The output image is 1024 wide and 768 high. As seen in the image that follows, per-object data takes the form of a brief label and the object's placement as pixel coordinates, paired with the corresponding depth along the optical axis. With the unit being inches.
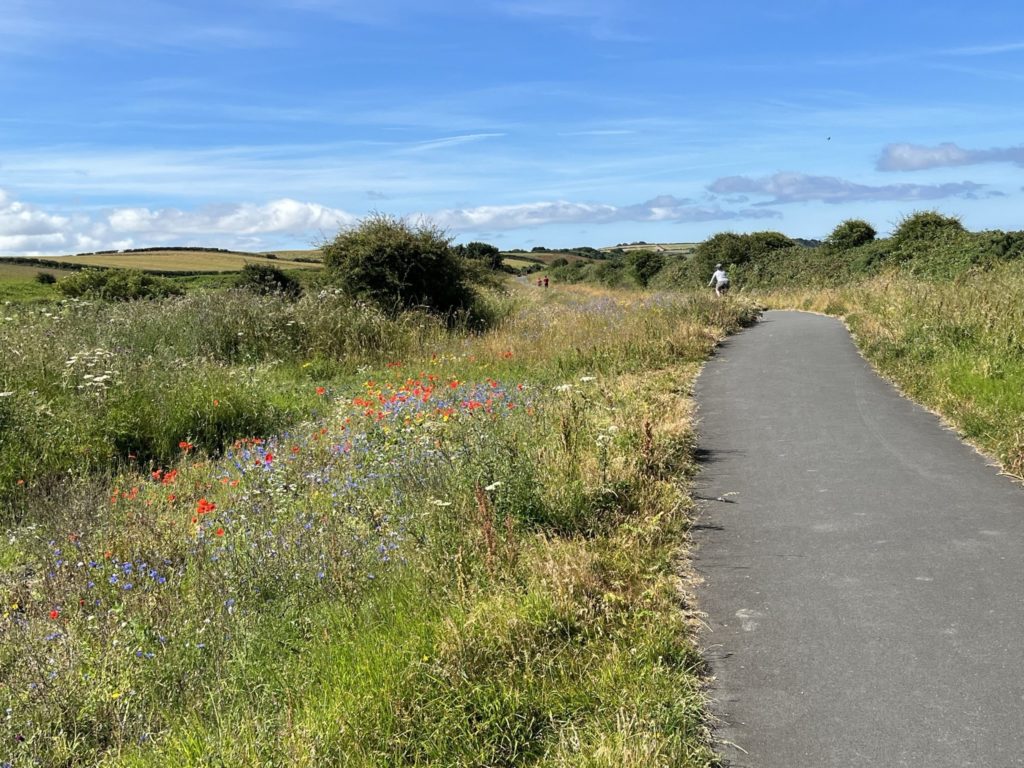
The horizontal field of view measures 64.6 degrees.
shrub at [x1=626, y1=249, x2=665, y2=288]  2102.6
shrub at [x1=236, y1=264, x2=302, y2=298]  769.6
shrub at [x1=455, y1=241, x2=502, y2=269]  835.0
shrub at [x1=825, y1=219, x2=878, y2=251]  1683.1
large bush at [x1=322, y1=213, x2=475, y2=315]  743.7
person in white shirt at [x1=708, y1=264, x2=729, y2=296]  1007.1
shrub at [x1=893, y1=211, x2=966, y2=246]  1259.8
